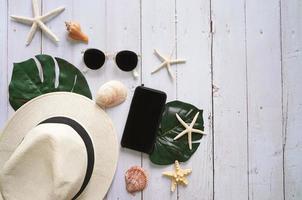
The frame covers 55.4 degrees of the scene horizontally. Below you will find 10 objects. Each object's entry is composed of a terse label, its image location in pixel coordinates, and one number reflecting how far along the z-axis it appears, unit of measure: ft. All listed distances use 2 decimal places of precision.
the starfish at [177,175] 2.94
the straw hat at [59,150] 2.26
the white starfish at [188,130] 2.95
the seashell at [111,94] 2.76
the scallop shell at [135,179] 2.88
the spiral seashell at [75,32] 2.82
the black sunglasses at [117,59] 2.87
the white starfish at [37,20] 2.86
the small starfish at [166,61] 2.98
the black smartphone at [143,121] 2.88
